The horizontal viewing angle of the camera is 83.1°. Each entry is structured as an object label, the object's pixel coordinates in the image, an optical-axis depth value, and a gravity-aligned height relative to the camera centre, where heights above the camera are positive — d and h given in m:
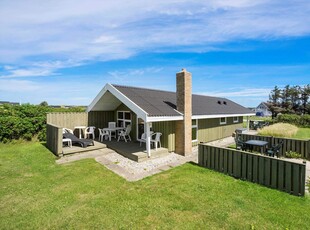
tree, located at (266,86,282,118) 41.49 +2.71
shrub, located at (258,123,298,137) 14.19 -1.63
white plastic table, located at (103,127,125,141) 12.90 -1.26
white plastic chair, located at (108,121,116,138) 14.07 -1.06
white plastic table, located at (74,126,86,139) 12.80 -1.25
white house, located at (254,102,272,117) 69.40 +0.60
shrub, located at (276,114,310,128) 26.99 -1.14
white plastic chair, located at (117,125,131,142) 12.43 -1.50
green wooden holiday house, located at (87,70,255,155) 9.64 -0.05
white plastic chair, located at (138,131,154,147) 10.66 -1.54
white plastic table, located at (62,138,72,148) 10.39 -1.88
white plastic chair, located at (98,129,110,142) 12.81 -1.66
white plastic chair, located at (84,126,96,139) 13.27 -1.47
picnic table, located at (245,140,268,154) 9.45 -1.69
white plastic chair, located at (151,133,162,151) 9.95 -1.55
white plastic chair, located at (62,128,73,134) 12.37 -1.31
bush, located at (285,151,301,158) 9.59 -2.33
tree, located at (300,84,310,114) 40.87 +3.31
